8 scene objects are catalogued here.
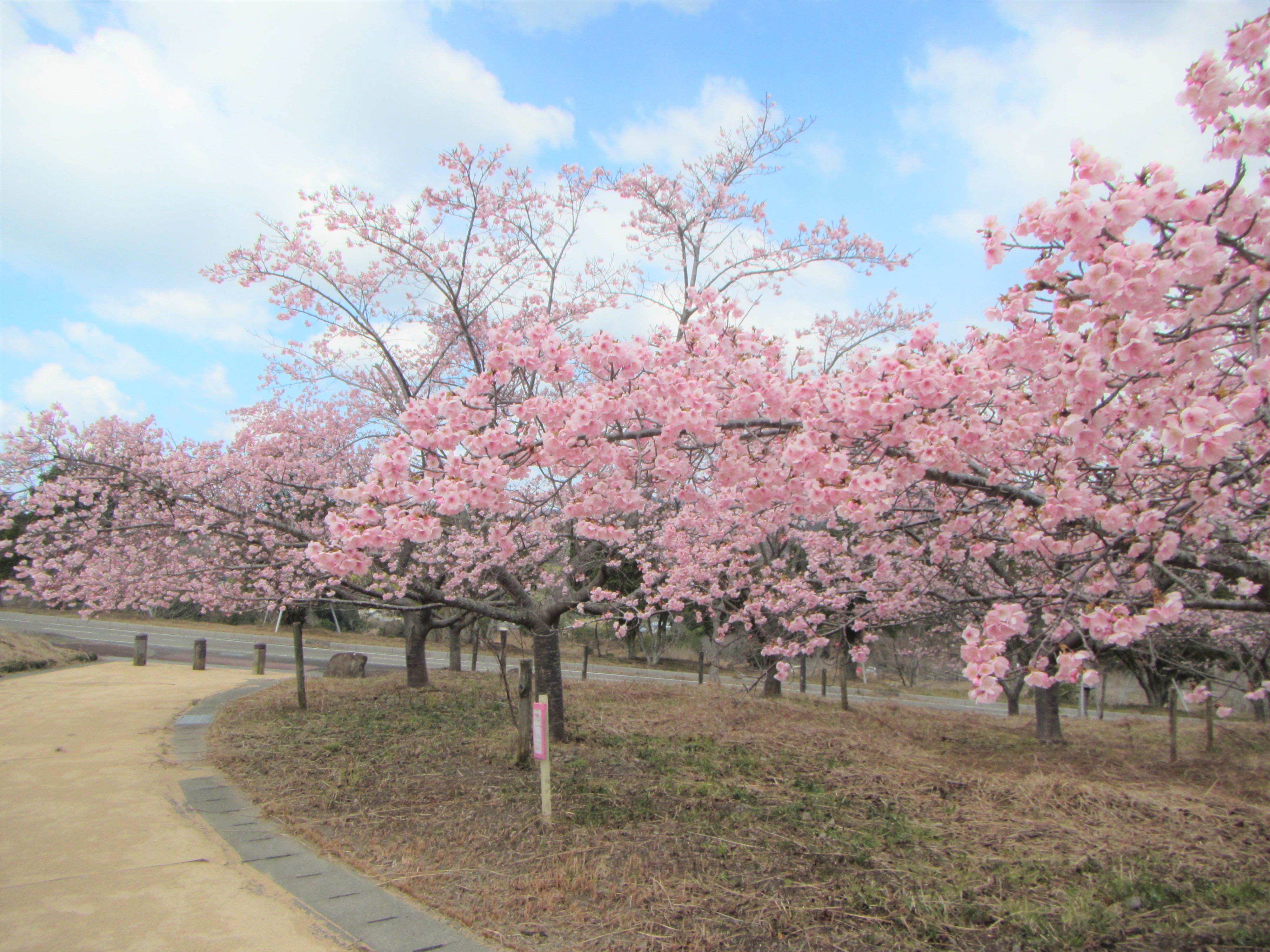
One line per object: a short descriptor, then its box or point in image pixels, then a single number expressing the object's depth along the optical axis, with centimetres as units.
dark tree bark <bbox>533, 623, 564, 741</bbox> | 783
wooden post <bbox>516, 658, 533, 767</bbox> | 654
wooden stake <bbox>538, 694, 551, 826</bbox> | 483
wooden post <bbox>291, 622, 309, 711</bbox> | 942
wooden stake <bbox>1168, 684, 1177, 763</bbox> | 819
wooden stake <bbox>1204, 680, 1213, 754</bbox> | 896
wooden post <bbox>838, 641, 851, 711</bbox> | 1150
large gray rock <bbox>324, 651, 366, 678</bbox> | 1446
